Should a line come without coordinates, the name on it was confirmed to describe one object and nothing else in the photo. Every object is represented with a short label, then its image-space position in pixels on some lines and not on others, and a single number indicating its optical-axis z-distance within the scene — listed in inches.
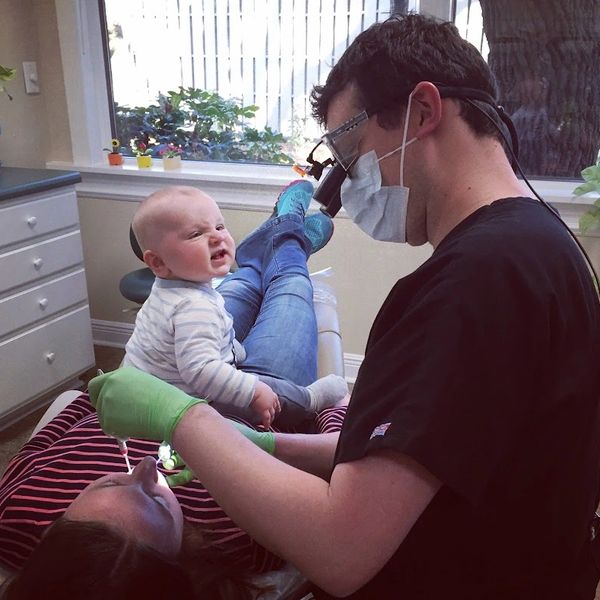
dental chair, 37.3
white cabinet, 89.8
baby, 52.0
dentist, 27.0
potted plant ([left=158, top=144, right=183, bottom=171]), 113.5
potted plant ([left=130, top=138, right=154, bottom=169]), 115.0
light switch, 111.5
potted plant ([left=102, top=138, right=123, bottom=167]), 117.0
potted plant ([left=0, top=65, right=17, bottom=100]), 96.2
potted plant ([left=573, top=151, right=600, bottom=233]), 88.4
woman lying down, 29.4
